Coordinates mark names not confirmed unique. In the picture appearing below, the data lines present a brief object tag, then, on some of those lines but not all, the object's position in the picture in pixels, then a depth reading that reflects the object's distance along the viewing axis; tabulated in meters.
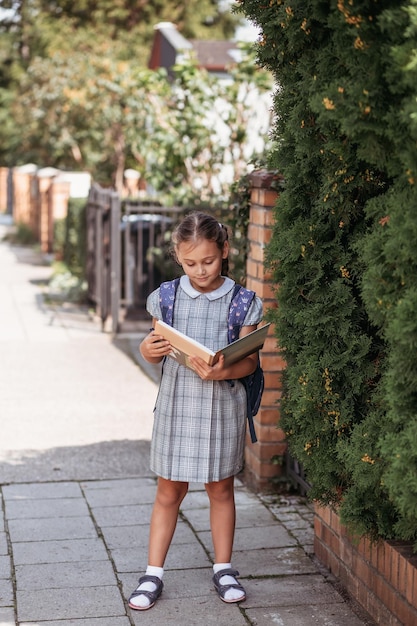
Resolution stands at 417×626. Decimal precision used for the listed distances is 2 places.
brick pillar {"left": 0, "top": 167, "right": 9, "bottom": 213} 36.06
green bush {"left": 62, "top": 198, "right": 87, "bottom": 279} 13.79
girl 3.89
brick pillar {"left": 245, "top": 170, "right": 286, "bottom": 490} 5.33
